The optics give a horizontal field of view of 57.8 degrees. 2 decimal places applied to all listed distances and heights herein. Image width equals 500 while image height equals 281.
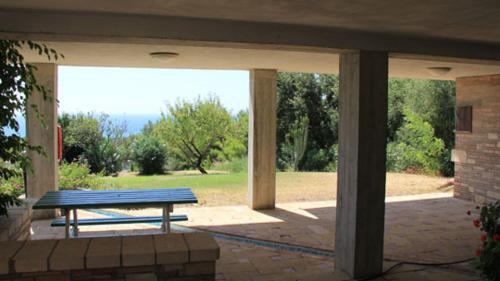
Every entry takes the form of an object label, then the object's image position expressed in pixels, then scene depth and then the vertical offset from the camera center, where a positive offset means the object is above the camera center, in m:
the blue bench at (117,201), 5.15 -0.84
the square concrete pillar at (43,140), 7.94 -0.19
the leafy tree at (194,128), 17.84 +0.11
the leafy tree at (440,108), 14.92 +0.82
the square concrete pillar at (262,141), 8.93 -0.19
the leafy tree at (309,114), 17.31 +0.71
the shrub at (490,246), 3.89 -0.98
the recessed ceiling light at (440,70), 8.17 +1.16
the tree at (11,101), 4.35 +0.28
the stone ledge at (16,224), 4.24 -0.96
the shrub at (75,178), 10.16 -1.13
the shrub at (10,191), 4.39 -1.03
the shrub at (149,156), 16.79 -0.95
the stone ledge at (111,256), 2.93 -0.84
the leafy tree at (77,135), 15.05 -0.18
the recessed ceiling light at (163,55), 6.41 +1.07
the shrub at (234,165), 17.41 -1.35
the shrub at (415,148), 14.47 -0.52
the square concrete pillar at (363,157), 4.95 -0.28
